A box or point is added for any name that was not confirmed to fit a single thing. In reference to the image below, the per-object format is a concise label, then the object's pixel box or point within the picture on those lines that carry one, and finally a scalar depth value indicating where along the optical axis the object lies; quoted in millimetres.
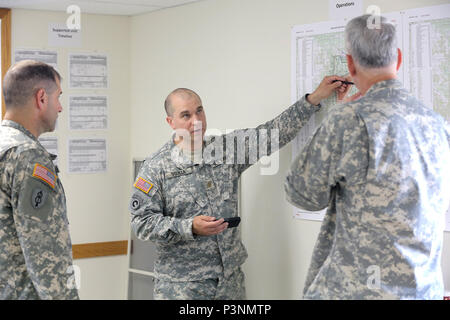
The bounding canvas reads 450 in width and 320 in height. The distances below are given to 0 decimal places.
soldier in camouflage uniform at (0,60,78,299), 1961
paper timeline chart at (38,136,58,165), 3709
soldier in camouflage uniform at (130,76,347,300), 2703
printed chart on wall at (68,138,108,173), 3816
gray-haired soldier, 1740
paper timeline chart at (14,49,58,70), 3635
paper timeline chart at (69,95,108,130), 3805
